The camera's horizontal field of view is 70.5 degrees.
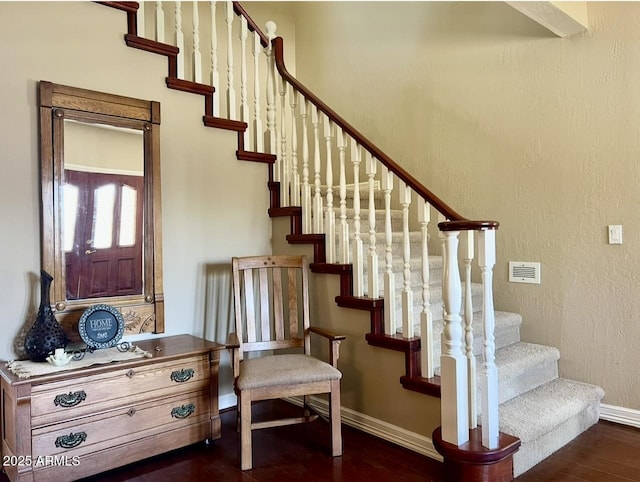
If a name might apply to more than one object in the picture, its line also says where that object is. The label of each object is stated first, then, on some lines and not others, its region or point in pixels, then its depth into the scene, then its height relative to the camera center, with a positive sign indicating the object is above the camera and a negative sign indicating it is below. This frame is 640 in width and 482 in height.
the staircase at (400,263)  2.04 -0.13
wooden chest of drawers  1.94 -0.79
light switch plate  2.60 +0.01
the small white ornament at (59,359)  2.07 -0.52
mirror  2.33 +0.23
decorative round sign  2.27 -0.41
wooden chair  2.21 -0.62
